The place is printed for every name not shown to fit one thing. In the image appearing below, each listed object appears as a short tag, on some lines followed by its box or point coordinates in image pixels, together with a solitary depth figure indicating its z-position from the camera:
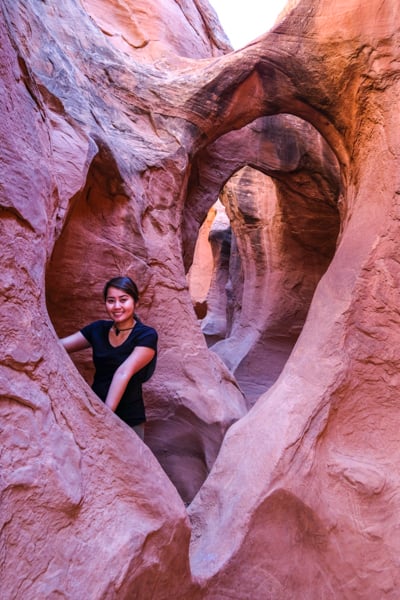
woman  2.38
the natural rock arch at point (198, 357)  1.83
